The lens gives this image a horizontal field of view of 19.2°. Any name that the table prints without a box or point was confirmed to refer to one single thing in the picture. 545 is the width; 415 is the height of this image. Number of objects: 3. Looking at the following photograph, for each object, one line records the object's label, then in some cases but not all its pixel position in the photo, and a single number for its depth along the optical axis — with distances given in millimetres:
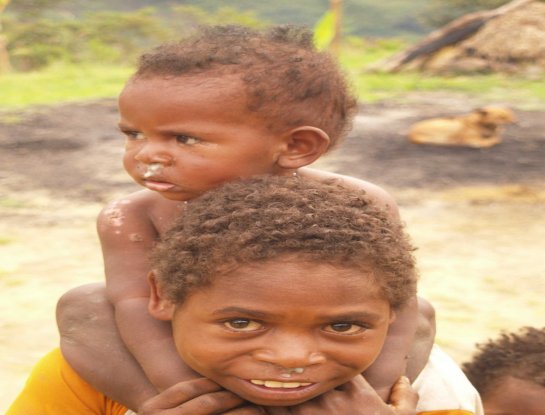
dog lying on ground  6938
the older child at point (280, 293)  835
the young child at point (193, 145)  896
